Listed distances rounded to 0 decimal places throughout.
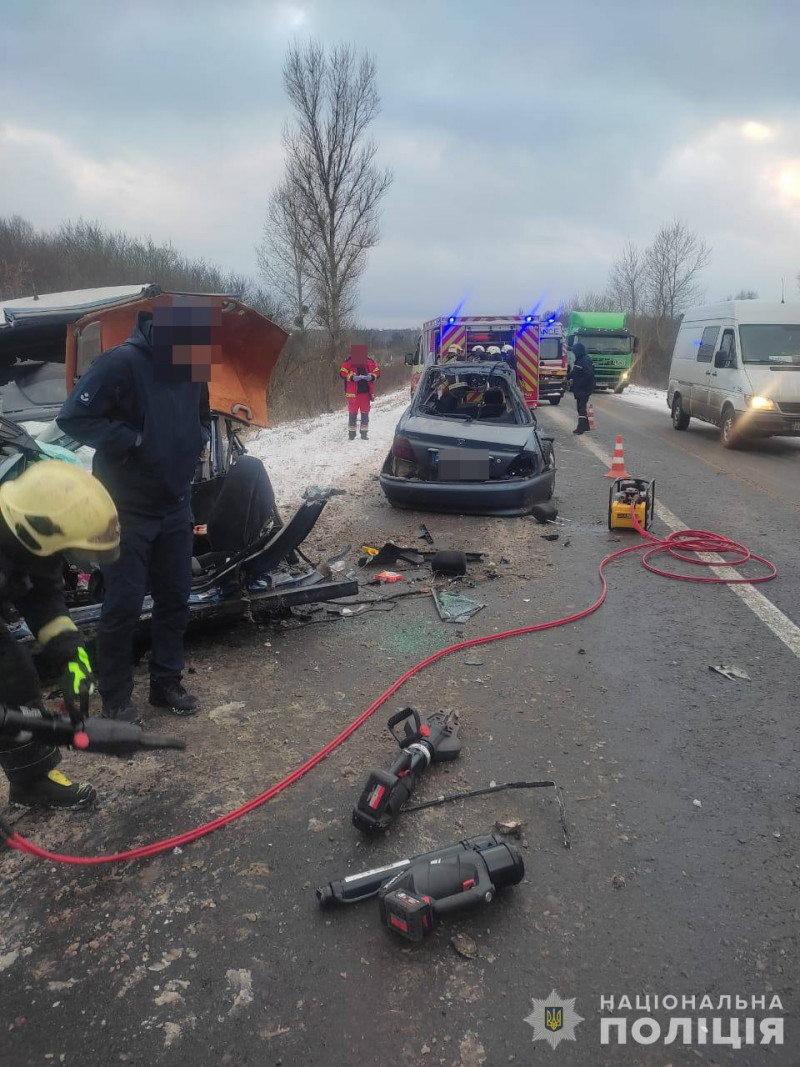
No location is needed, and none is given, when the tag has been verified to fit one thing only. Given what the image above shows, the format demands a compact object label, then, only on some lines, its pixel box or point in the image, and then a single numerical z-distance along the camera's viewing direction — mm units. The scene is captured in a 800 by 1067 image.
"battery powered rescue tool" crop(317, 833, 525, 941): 2029
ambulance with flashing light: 21312
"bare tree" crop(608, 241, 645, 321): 47525
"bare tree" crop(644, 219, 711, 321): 43531
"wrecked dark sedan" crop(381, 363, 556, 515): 6777
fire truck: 15633
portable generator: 6504
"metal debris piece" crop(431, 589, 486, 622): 4605
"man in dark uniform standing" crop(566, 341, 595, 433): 13547
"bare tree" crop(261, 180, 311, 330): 25922
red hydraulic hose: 2385
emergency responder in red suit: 12195
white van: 10930
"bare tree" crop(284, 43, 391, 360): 25438
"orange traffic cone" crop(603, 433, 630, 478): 8400
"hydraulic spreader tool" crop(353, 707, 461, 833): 2473
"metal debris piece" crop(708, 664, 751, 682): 3728
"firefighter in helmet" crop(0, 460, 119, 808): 2146
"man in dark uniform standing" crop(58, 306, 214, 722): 3046
